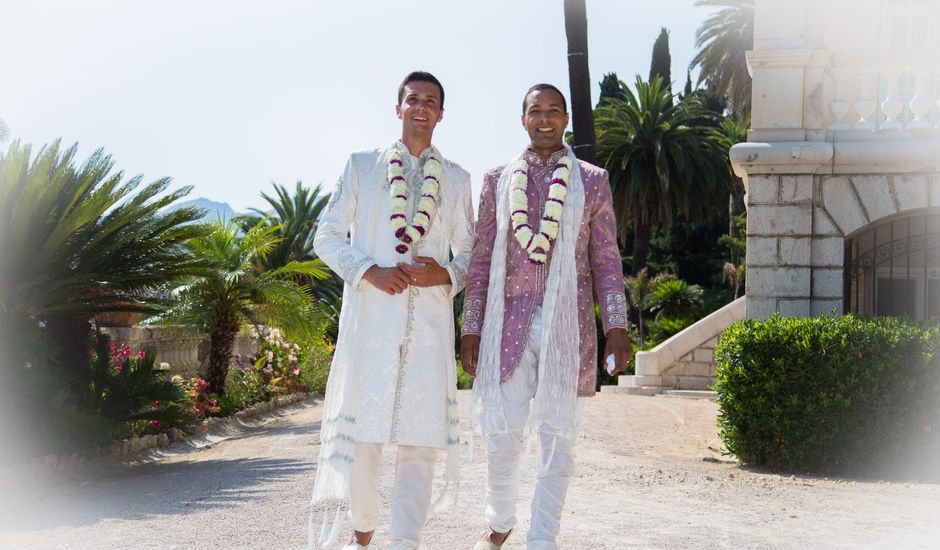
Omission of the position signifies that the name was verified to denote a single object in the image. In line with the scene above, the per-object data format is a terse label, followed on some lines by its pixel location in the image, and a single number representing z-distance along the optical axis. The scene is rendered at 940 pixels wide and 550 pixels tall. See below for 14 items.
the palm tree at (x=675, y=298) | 31.64
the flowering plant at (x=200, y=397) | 12.85
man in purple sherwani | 4.86
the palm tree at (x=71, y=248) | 8.66
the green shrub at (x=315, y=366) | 19.78
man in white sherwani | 4.73
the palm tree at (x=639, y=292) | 32.41
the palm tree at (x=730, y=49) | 38.34
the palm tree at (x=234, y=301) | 14.38
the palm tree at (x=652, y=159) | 35.22
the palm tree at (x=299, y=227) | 34.00
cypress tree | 45.44
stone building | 10.43
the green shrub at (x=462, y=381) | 27.18
